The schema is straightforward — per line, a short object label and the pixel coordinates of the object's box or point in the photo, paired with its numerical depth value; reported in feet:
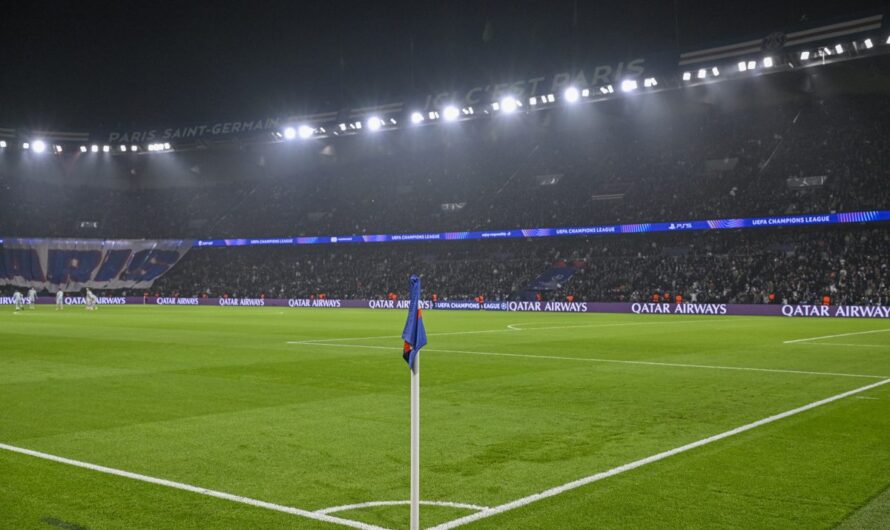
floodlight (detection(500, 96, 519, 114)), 190.70
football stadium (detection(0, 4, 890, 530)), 22.82
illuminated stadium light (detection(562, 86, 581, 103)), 179.90
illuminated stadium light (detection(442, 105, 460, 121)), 200.56
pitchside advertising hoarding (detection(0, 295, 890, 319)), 138.72
